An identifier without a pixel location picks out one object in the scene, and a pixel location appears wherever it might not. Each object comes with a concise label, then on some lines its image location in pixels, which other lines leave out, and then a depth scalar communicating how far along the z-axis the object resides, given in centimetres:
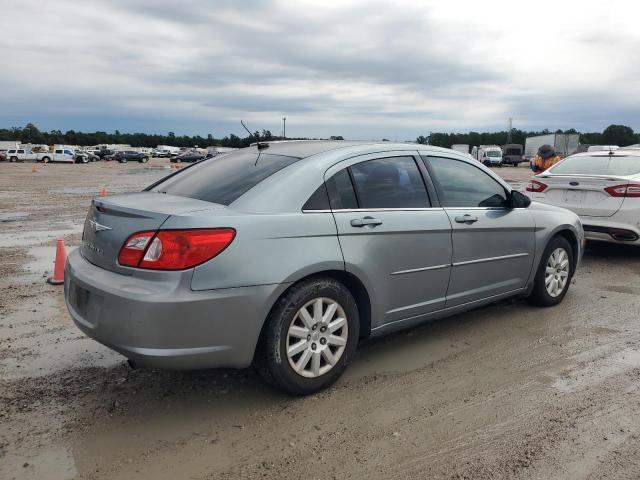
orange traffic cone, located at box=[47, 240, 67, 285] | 612
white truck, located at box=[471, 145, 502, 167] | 5731
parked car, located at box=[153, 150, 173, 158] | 9006
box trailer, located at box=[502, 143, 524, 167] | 6075
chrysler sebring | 299
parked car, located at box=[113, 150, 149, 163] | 6444
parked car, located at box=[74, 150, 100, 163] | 5897
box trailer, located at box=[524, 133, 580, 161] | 4366
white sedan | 732
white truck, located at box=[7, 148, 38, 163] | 5819
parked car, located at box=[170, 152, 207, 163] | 6644
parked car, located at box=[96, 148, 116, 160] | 7075
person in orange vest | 1077
